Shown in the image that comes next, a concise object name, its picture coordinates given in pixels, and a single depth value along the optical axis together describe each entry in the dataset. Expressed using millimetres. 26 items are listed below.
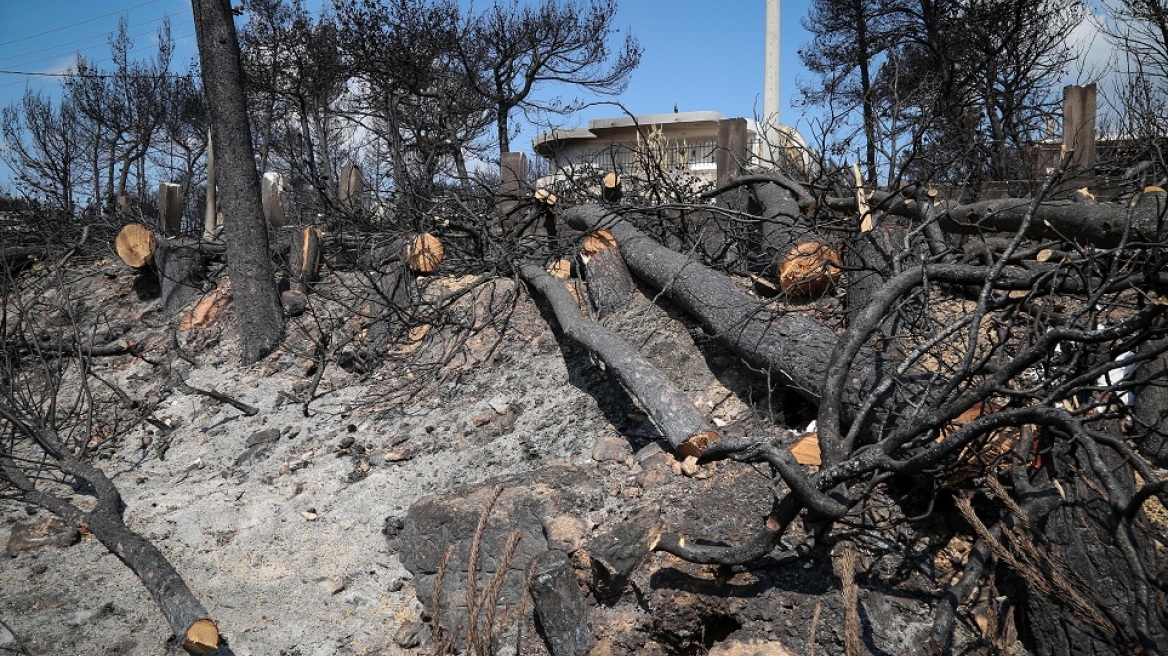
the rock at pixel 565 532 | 3283
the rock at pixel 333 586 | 3434
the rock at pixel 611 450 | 3902
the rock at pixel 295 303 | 6258
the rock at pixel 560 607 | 2801
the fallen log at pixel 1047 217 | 3965
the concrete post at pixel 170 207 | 7805
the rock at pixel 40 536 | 3863
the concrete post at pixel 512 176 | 6504
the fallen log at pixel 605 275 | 5227
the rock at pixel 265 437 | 4766
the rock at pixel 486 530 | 3277
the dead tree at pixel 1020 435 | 2211
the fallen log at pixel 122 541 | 2945
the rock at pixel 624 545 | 3010
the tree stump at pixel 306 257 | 6379
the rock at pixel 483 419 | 4508
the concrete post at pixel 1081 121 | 5801
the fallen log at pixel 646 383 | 3525
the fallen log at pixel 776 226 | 4859
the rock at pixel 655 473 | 3561
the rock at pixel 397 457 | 4328
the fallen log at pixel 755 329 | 3529
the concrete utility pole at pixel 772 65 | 10750
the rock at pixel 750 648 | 2748
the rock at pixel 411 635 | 3113
